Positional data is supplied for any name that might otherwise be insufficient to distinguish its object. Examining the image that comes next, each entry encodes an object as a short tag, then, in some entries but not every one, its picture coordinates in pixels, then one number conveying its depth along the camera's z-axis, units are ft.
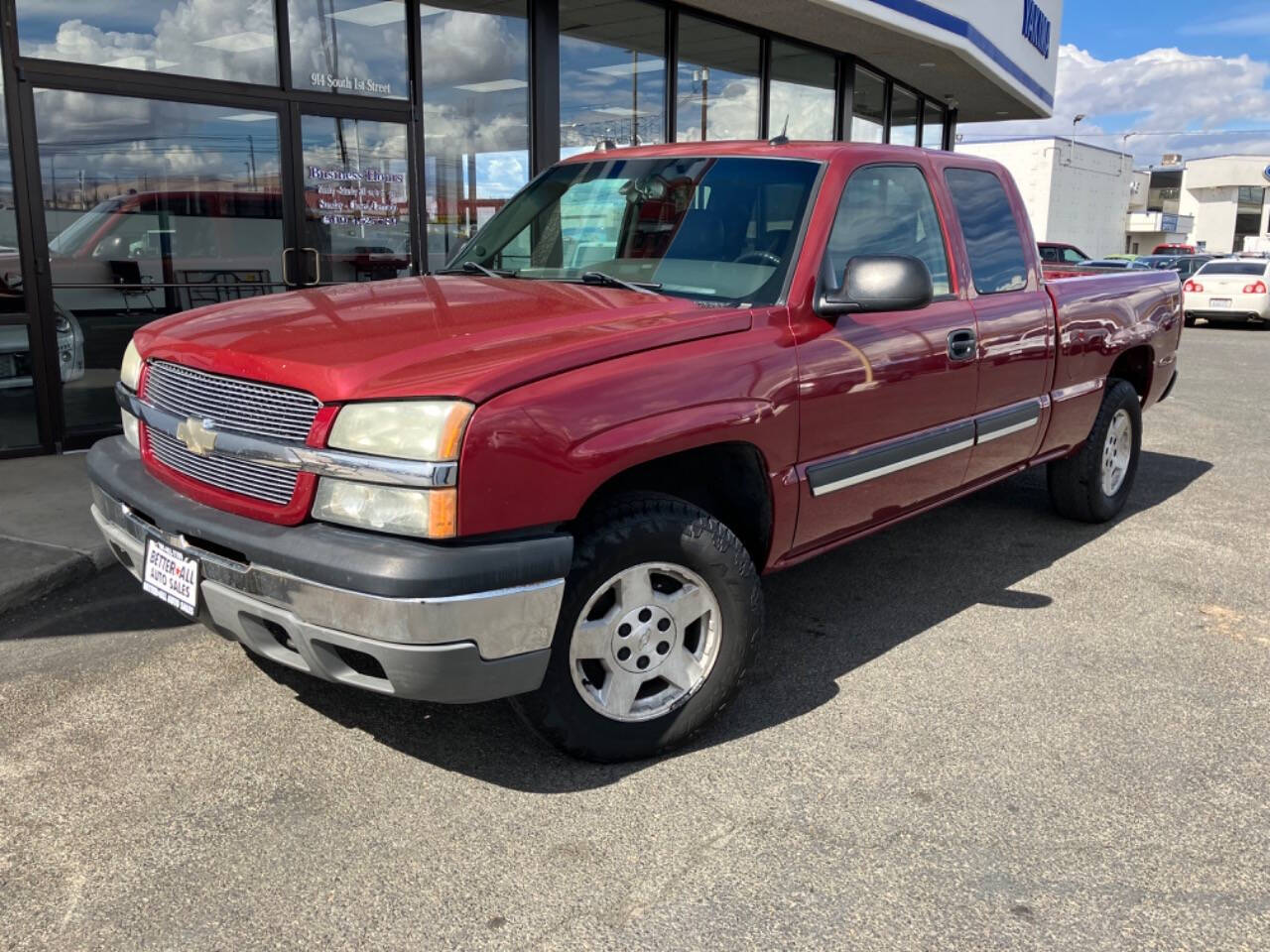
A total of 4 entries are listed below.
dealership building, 22.56
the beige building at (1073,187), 169.48
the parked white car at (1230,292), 70.85
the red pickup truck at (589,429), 8.65
